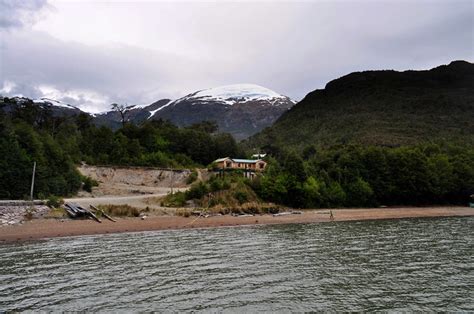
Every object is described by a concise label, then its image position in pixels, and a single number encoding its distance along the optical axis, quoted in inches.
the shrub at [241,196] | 2133.4
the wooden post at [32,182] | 1675.6
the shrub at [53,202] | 1582.8
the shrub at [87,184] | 2294.5
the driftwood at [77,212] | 1493.6
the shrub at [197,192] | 2114.9
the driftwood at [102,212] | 1532.9
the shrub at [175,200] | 2010.7
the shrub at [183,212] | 1737.1
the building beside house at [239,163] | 3380.9
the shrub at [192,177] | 2856.8
